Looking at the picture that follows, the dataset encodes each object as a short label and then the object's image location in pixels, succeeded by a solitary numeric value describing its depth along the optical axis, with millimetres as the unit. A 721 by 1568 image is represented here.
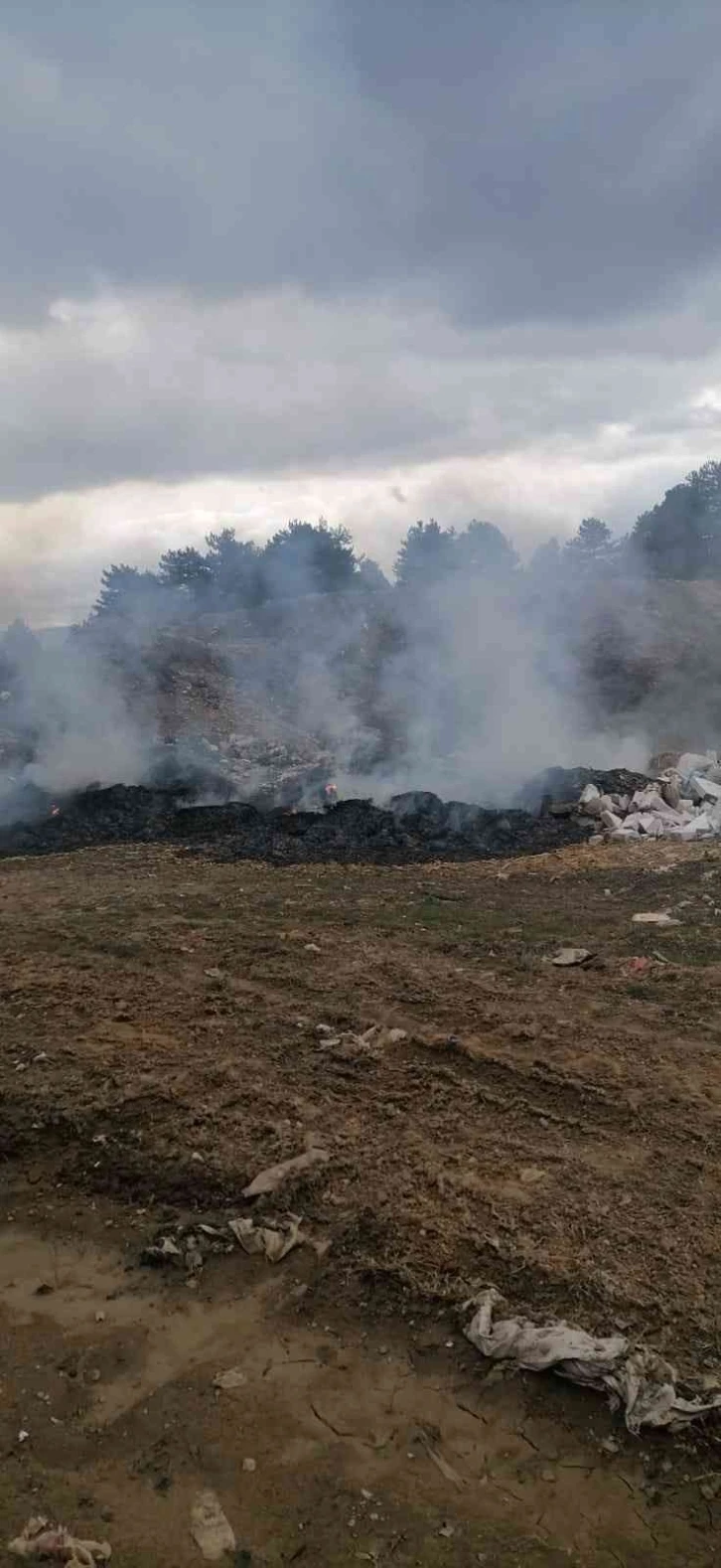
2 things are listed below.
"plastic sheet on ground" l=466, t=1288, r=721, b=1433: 2512
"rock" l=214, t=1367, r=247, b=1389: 2729
